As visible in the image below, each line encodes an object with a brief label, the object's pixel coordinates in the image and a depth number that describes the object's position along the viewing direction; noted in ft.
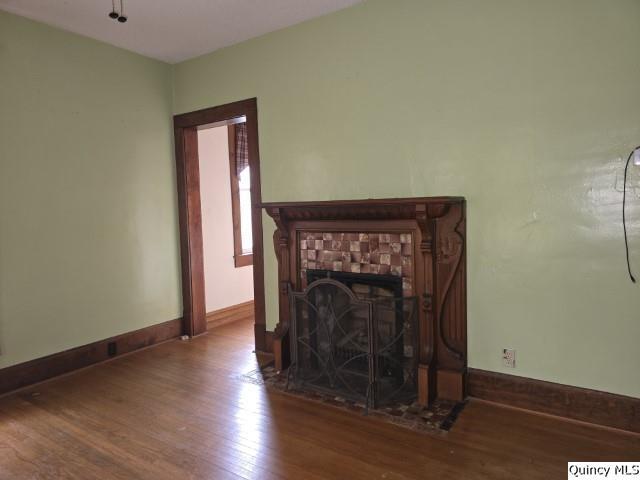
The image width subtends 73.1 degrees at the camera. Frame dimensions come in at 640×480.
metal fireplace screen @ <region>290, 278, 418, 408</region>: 8.86
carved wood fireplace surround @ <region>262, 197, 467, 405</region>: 8.79
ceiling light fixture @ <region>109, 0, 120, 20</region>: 9.42
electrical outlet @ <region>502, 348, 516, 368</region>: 8.57
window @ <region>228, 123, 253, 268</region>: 16.40
